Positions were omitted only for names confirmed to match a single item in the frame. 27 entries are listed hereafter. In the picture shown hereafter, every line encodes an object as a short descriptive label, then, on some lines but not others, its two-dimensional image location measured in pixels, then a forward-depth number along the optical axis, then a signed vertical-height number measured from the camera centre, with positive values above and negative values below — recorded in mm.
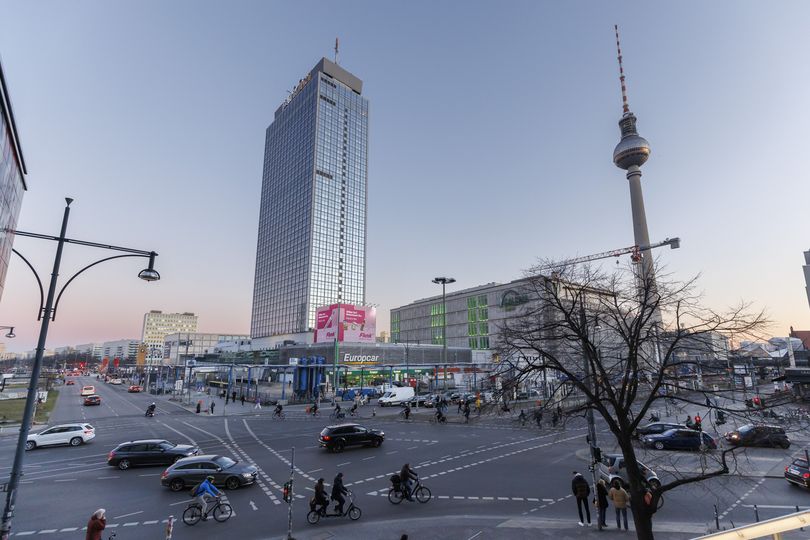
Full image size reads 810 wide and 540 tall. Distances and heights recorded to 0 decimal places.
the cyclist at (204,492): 13859 -4855
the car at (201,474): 17141 -5197
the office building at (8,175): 13188 +6767
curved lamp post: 9875 +155
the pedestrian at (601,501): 13234 -4893
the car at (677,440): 24859 -5467
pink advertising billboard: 81188 +5661
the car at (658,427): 27031 -5099
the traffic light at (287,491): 12867 -4426
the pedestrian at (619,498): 13219 -4788
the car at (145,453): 20875 -5321
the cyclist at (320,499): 13836 -5061
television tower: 120125 +59842
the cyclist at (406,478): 15500 -4873
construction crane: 117438 +32758
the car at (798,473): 16703 -5105
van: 53375 -5990
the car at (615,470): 16216 -5222
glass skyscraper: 133875 +50533
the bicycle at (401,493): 15602 -5497
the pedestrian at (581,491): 13577 -4687
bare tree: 10930 +671
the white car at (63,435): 26695 -5662
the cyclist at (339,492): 14234 -4967
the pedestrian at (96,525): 10727 -4634
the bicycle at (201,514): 13859 -5570
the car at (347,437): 25125 -5412
